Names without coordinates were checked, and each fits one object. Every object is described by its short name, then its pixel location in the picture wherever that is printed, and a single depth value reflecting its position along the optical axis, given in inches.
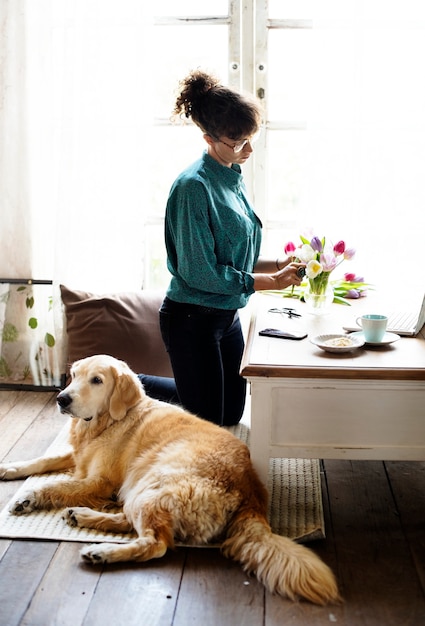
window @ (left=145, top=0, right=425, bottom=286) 134.2
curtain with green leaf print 148.3
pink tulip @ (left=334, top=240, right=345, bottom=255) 115.4
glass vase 114.3
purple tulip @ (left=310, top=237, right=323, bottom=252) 115.0
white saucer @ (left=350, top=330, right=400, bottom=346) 97.1
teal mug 96.0
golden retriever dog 83.9
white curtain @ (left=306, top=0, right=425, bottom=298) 133.7
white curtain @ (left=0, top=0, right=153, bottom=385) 138.2
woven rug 94.5
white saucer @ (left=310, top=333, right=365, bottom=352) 93.9
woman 107.8
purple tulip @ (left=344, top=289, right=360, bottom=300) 126.1
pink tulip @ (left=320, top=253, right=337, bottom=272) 112.4
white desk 90.1
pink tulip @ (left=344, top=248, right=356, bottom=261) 116.5
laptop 101.7
